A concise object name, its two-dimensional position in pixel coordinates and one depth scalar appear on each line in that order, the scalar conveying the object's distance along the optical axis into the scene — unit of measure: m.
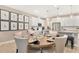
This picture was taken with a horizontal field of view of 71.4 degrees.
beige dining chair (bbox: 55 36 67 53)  1.47
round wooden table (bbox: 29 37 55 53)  1.36
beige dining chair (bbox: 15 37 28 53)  1.35
